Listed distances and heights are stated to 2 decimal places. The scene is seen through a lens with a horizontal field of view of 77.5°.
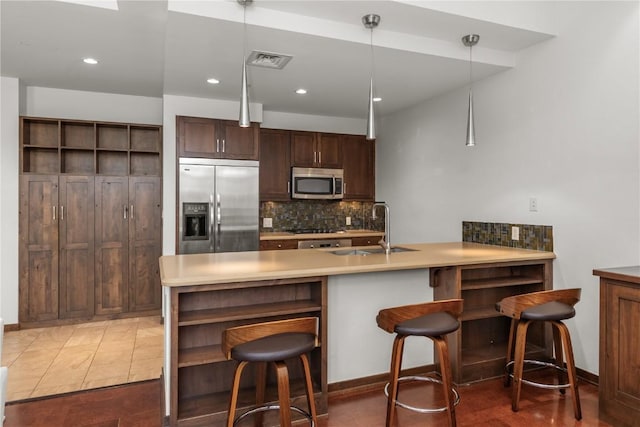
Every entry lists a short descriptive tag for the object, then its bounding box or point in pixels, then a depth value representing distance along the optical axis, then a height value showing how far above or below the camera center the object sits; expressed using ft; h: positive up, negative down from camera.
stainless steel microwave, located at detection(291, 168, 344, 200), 17.10 +1.32
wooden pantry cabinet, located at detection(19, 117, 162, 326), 13.97 -0.35
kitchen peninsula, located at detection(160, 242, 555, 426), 7.18 -1.88
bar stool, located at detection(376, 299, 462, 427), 6.86 -2.00
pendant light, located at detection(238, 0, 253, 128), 7.93 +2.14
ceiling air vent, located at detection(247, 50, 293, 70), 10.41 +4.16
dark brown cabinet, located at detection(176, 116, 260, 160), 14.16 +2.72
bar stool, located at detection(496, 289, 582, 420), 7.77 -1.98
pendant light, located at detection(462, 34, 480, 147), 9.70 +4.20
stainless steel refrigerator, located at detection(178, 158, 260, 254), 14.12 +0.26
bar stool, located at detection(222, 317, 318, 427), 5.79 -2.00
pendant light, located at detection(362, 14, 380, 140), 8.75 +2.56
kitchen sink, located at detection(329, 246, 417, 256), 10.55 -1.02
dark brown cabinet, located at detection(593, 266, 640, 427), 7.07 -2.44
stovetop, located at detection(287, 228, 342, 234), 17.54 -0.78
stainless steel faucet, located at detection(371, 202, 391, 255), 10.27 -0.80
